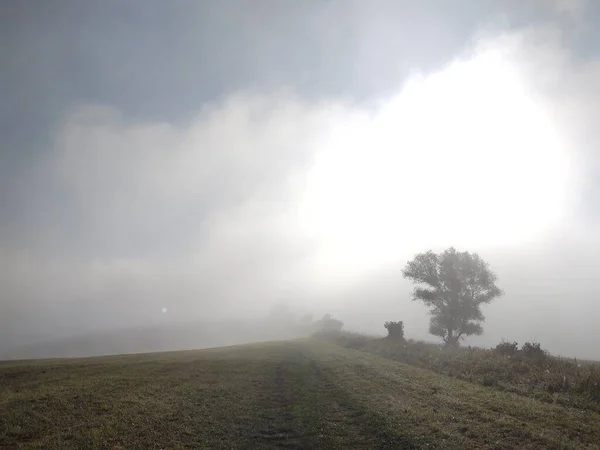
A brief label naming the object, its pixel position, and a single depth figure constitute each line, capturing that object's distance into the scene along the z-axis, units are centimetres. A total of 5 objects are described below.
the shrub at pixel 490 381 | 2690
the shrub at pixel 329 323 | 15350
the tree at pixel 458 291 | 7162
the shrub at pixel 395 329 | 6461
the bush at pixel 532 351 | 3513
